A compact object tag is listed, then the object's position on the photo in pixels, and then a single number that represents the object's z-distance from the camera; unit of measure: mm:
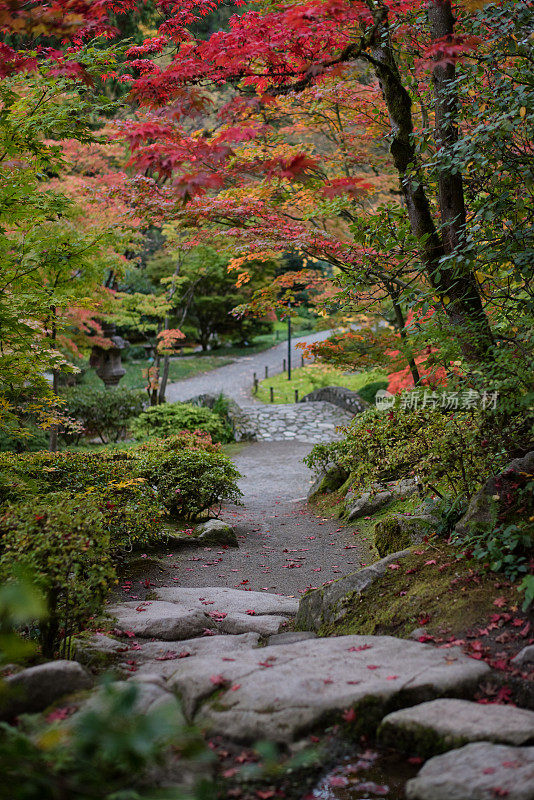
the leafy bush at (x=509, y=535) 3250
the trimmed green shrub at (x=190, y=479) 7305
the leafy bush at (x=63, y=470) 5477
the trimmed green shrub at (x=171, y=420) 12812
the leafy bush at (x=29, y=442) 10953
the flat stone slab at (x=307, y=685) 2303
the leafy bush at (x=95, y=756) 1469
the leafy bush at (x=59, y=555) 2930
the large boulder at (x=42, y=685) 2240
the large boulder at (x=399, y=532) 4606
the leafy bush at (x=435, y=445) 3980
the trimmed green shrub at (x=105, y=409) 14258
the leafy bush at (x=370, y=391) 17767
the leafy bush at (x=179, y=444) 8273
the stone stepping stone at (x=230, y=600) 4539
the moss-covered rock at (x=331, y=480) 8820
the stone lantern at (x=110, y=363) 18656
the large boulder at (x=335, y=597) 3854
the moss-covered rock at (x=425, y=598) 3227
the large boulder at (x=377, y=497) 6691
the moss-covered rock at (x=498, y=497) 3625
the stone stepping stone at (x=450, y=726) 2107
